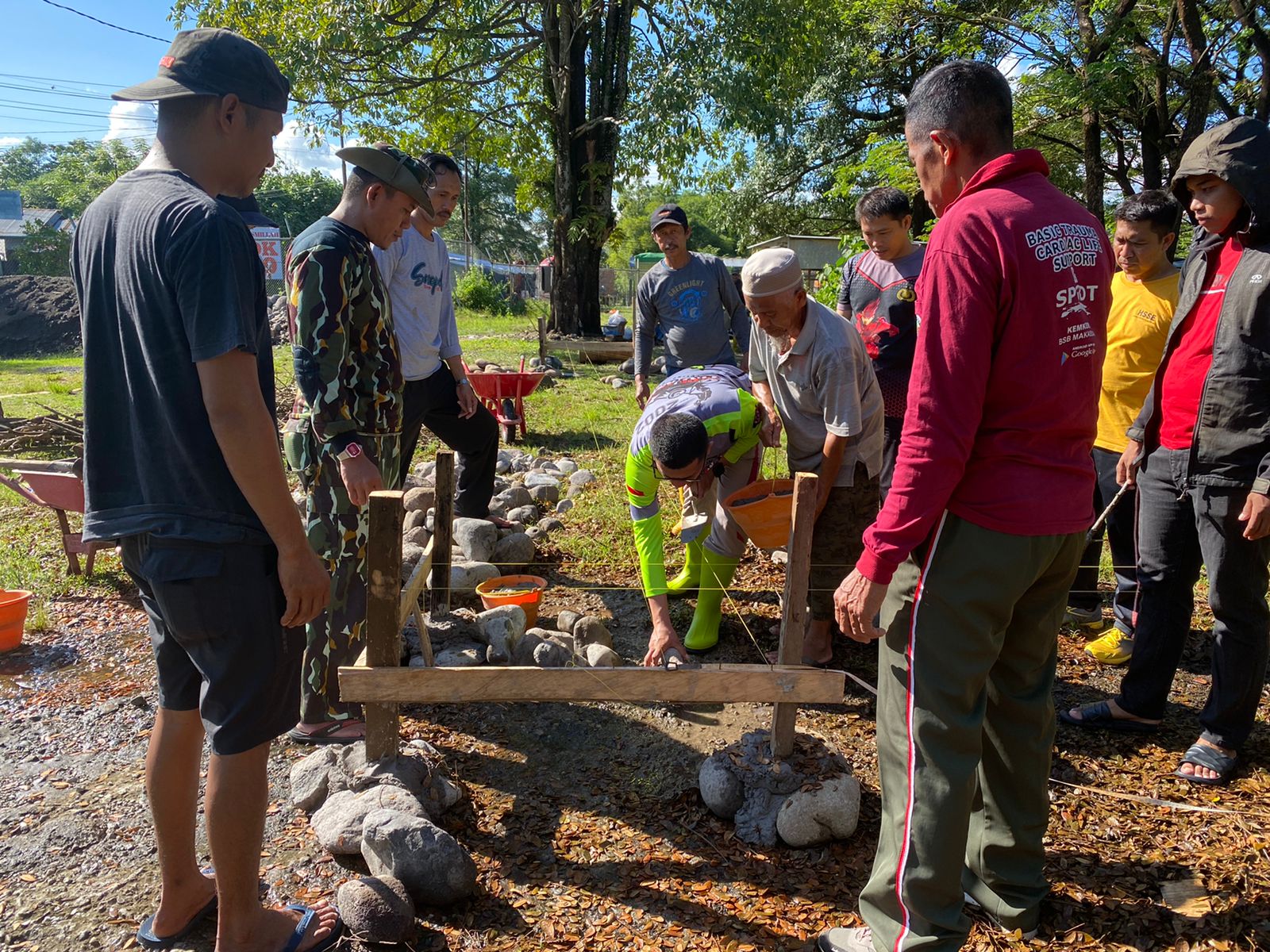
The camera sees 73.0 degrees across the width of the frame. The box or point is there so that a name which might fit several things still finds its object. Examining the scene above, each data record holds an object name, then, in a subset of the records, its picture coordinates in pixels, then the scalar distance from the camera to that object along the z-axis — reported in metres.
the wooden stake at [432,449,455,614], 4.11
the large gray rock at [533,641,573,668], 3.56
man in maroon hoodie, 1.88
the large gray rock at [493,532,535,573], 5.05
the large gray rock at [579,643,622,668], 3.64
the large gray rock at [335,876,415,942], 2.24
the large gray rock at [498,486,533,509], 5.95
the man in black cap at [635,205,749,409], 5.37
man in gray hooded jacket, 2.75
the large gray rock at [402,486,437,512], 5.50
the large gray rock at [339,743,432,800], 2.76
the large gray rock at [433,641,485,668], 3.72
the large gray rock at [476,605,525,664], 3.79
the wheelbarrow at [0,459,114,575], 4.70
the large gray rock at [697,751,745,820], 2.87
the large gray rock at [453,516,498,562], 5.01
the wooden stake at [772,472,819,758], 2.86
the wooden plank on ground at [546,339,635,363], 14.39
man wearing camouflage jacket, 2.89
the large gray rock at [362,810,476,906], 2.38
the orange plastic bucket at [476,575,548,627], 4.13
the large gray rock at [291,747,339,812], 2.85
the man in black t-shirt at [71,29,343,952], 1.79
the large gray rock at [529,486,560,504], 6.34
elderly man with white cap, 3.36
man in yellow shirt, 3.78
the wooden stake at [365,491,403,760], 2.69
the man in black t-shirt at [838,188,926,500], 4.24
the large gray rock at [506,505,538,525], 5.78
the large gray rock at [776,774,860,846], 2.71
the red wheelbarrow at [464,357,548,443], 7.99
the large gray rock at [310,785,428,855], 2.59
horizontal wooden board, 2.78
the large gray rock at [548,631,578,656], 3.82
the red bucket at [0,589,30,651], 4.08
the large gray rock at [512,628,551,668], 3.71
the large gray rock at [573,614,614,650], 3.97
